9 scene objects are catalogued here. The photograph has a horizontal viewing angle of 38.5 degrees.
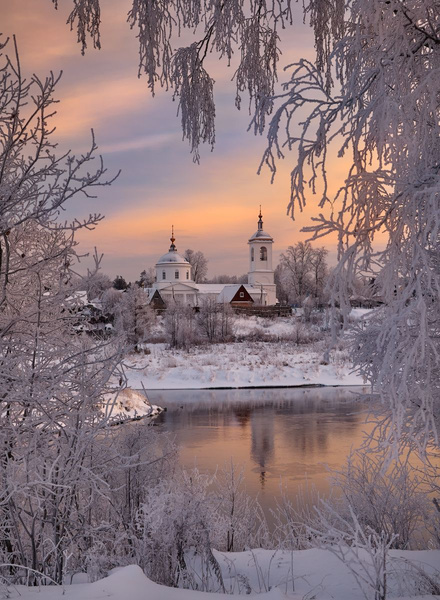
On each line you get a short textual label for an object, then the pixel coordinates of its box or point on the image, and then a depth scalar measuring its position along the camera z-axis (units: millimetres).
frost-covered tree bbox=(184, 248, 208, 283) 100025
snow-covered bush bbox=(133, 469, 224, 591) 5031
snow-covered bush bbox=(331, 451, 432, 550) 6746
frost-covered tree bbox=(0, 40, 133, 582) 4211
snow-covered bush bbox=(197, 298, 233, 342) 39125
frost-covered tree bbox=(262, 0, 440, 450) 3721
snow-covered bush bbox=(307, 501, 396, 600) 3231
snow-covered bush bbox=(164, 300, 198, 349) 36406
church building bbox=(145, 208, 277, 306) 68362
